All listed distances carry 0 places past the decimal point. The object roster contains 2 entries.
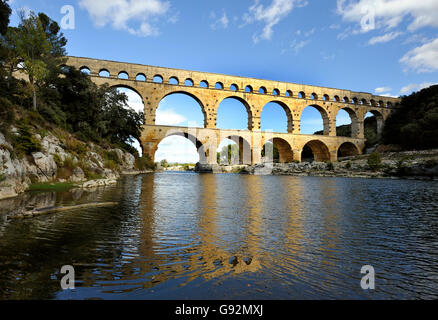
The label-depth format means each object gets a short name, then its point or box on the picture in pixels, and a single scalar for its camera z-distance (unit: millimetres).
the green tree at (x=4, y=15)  16169
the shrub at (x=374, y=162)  23938
